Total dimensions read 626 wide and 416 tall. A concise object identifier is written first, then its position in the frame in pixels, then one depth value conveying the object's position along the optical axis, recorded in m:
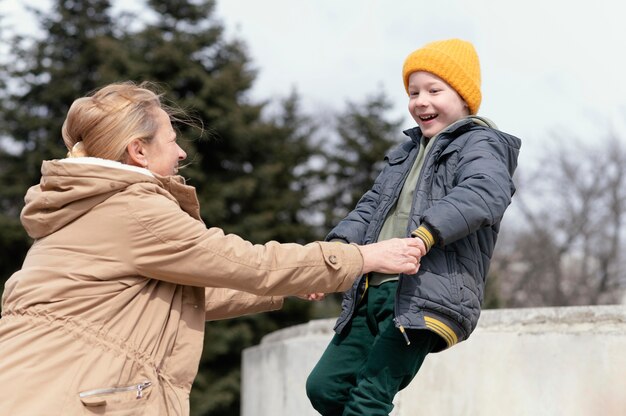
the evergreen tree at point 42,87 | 20.14
